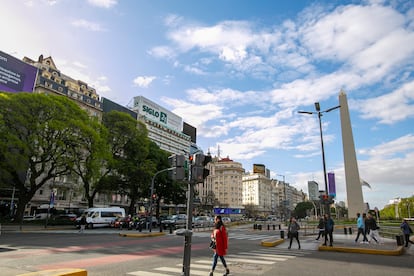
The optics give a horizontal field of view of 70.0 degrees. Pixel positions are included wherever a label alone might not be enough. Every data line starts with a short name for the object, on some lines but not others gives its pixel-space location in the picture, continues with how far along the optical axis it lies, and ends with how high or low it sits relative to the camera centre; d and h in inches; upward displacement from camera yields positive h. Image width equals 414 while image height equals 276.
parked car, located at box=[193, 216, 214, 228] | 1605.1 -68.8
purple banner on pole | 1813.5 +170.0
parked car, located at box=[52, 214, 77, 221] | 1539.7 -54.8
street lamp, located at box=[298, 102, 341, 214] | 690.3 +207.9
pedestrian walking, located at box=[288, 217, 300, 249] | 607.5 -36.6
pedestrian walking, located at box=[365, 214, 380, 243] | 668.4 -28.2
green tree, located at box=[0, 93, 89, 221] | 1179.9 +305.3
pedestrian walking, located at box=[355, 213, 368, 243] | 701.9 -30.2
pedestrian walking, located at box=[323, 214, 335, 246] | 596.9 -28.4
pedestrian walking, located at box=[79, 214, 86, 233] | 1018.8 -51.5
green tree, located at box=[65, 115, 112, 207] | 1341.7 +264.3
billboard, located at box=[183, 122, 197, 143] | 4368.4 +1138.1
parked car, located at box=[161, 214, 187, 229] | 1472.6 -63.5
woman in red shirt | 329.1 -33.5
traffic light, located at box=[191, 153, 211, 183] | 308.0 +41.9
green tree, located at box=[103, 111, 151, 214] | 1632.6 +320.4
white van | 1315.2 -39.1
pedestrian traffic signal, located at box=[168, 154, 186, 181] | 308.3 +42.1
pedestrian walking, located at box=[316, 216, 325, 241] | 728.3 -33.0
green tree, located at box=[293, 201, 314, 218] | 5285.4 +34.2
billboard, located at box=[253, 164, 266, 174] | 5251.0 +734.1
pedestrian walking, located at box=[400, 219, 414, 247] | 623.5 -35.8
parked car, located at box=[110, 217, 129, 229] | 1352.2 -65.7
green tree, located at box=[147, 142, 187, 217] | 1877.5 +157.1
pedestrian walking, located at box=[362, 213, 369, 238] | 690.3 -21.4
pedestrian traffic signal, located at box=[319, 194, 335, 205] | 653.9 +26.7
